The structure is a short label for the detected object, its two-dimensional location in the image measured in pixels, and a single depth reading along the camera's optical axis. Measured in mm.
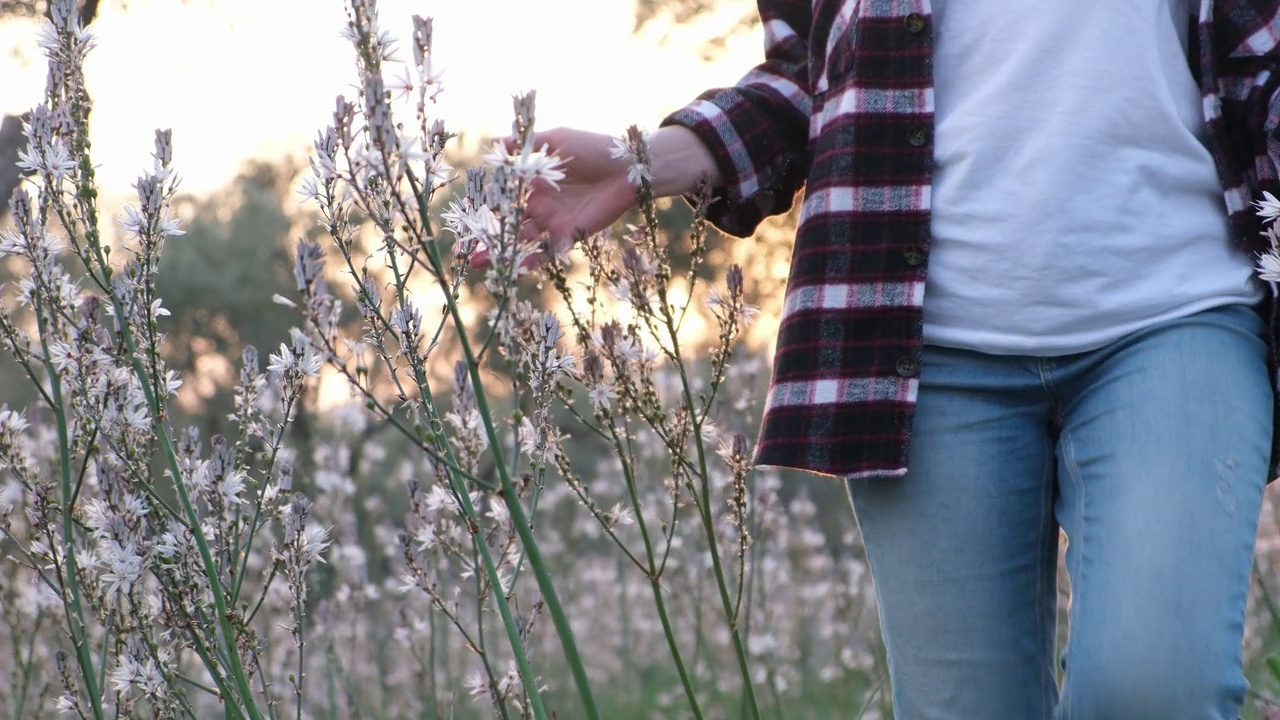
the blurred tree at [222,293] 16547
